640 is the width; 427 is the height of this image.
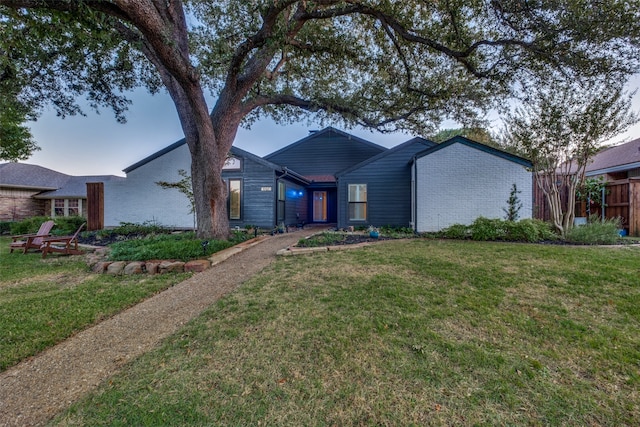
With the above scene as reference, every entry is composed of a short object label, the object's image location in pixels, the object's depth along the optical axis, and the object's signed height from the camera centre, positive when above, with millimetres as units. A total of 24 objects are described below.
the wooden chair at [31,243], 7656 -962
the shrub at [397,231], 9148 -714
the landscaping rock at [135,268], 5227 -1139
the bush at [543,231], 7586 -508
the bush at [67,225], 11011 -648
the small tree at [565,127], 7066 +2538
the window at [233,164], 12000 +2229
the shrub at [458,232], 8180 -589
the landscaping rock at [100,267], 5355 -1168
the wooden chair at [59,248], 6954 -1008
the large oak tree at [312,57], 4980 +4090
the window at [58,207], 18703 +302
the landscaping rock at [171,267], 5270 -1125
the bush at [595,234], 7017 -563
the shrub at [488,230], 7711 -494
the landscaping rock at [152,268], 5234 -1136
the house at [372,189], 9375 +1018
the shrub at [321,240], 7344 -821
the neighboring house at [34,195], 17066 +1137
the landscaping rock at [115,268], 5277 -1157
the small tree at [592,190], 9852 +922
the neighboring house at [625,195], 8758 +661
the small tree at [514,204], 9117 +339
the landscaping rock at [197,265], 5328 -1113
